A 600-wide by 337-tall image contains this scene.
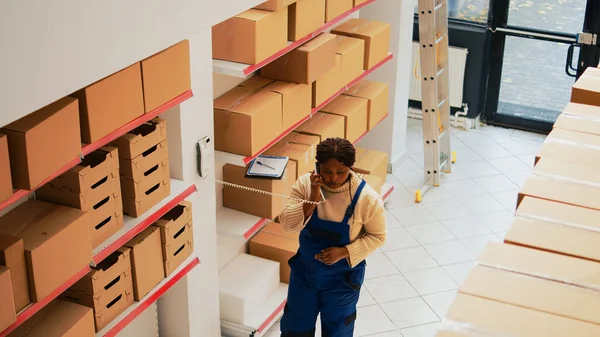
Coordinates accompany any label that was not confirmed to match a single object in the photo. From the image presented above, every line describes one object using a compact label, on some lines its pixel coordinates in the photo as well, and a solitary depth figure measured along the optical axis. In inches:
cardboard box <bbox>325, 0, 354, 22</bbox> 222.7
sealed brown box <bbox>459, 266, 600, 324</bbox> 106.0
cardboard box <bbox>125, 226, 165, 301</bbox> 166.8
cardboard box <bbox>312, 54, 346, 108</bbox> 227.6
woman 171.6
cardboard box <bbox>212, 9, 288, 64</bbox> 187.3
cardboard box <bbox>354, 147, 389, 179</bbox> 271.9
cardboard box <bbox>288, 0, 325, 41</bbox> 204.7
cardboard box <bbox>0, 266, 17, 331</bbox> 128.0
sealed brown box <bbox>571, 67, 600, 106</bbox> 173.2
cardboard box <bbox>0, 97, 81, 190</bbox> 128.2
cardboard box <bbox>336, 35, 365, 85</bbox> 239.3
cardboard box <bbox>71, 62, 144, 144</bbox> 141.7
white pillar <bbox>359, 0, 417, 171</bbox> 286.5
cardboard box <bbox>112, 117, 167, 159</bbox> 159.8
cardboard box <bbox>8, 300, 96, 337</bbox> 148.2
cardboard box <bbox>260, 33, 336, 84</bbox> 213.9
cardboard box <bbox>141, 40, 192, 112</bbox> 156.3
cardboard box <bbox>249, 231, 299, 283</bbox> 227.3
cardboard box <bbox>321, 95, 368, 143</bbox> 248.1
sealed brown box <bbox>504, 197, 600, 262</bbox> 120.0
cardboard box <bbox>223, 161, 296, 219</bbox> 211.0
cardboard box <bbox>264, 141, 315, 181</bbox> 221.5
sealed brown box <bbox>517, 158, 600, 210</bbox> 132.7
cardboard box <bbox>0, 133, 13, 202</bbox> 124.4
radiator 341.4
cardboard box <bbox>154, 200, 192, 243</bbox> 174.1
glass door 323.3
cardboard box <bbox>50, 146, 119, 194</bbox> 147.5
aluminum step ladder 275.7
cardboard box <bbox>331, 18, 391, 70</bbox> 252.1
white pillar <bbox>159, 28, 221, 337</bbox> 175.0
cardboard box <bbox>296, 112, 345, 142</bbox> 236.1
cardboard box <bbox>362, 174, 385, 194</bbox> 261.9
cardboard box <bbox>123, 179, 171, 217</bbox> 164.9
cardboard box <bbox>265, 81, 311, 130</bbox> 210.8
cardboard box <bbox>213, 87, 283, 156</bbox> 195.6
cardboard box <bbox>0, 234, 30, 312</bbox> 131.8
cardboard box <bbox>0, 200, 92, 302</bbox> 136.9
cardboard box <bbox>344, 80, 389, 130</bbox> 261.9
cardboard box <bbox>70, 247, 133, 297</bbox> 155.6
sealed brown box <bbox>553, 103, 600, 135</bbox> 155.6
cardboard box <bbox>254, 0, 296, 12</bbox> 192.9
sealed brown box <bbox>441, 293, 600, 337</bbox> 100.7
